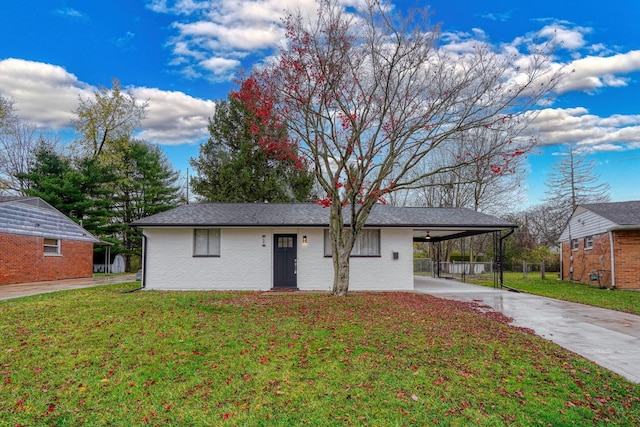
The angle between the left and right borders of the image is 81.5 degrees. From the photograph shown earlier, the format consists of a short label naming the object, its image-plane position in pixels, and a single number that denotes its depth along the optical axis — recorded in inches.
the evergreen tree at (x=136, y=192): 1081.4
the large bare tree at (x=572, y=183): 1231.5
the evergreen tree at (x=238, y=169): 954.1
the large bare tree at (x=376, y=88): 372.2
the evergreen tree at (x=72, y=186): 930.1
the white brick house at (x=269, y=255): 518.6
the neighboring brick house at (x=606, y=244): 578.9
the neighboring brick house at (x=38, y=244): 605.3
